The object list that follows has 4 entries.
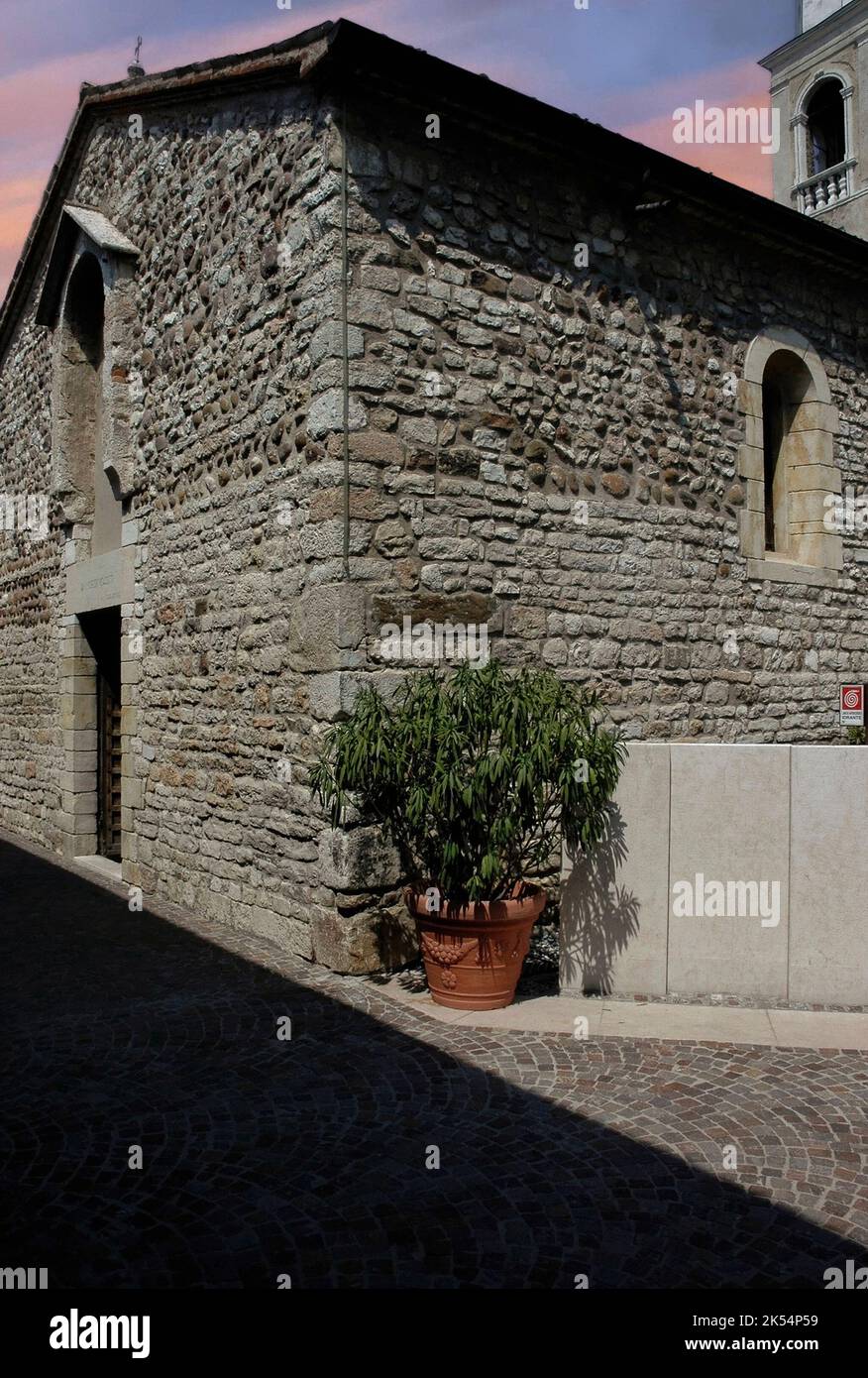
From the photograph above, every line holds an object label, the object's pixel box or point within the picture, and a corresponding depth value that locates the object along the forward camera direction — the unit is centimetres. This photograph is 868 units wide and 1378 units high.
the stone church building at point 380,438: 614
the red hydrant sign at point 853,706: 930
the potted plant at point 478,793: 512
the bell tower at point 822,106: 1791
